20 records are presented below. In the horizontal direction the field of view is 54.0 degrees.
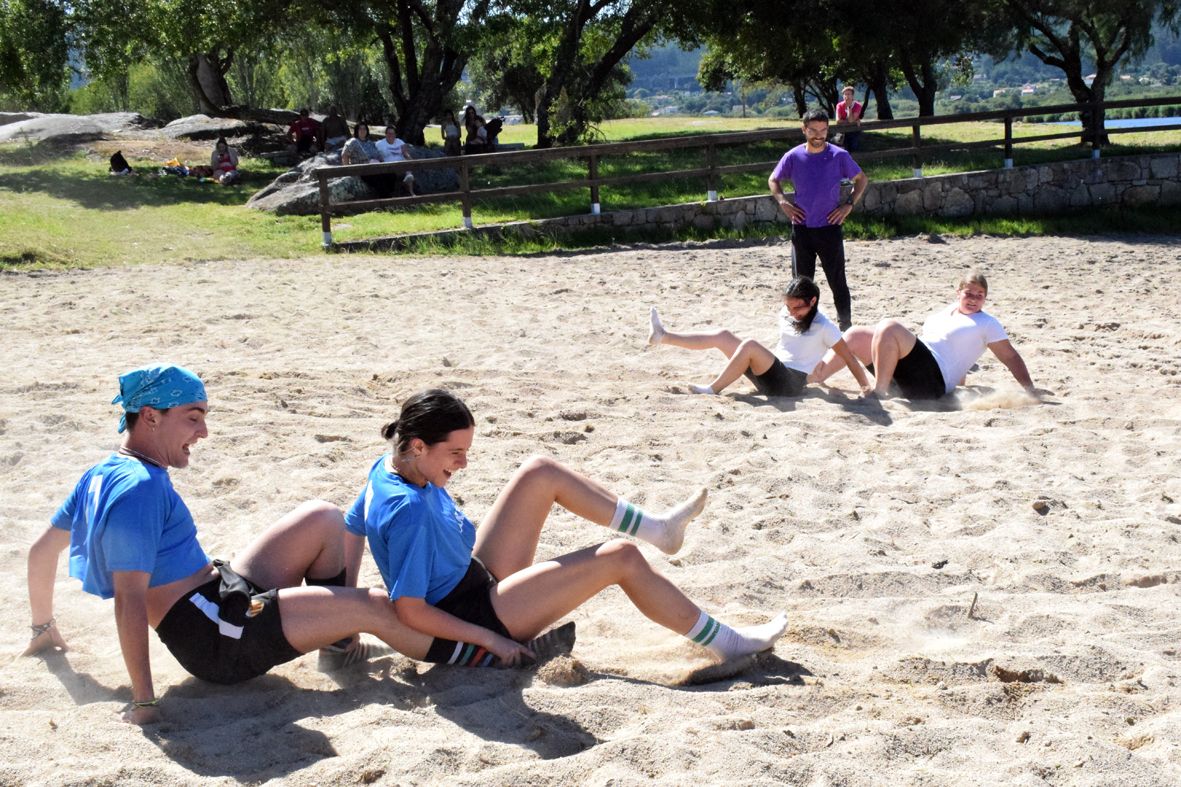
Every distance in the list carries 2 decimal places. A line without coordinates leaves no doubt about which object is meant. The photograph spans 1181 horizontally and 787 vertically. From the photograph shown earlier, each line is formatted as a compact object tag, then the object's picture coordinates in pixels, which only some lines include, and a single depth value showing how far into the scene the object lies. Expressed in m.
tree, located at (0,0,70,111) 21.00
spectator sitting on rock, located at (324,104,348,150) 24.40
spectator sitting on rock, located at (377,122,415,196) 18.44
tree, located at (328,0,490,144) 22.70
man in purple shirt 9.21
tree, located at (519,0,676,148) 23.67
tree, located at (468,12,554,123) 23.53
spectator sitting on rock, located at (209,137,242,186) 21.19
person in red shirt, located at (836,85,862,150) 19.17
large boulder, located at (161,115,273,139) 26.94
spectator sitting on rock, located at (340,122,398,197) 17.47
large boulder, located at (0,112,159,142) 25.70
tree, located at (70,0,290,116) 21.19
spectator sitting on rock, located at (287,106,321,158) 24.95
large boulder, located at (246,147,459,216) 17.02
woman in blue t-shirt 3.47
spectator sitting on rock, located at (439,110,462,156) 23.66
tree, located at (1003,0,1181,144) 25.59
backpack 21.27
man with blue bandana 3.29
